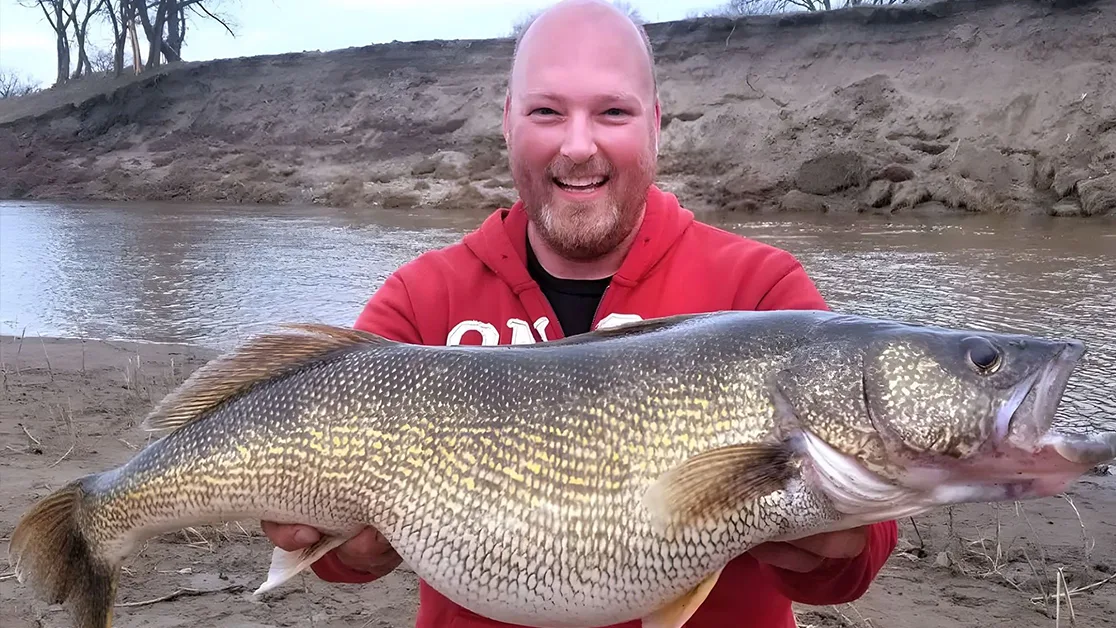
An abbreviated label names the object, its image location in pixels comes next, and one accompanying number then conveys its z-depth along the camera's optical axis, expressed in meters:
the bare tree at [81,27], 39.59
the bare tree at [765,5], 34.17
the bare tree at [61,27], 39.51
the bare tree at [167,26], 32.44
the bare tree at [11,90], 62.79
